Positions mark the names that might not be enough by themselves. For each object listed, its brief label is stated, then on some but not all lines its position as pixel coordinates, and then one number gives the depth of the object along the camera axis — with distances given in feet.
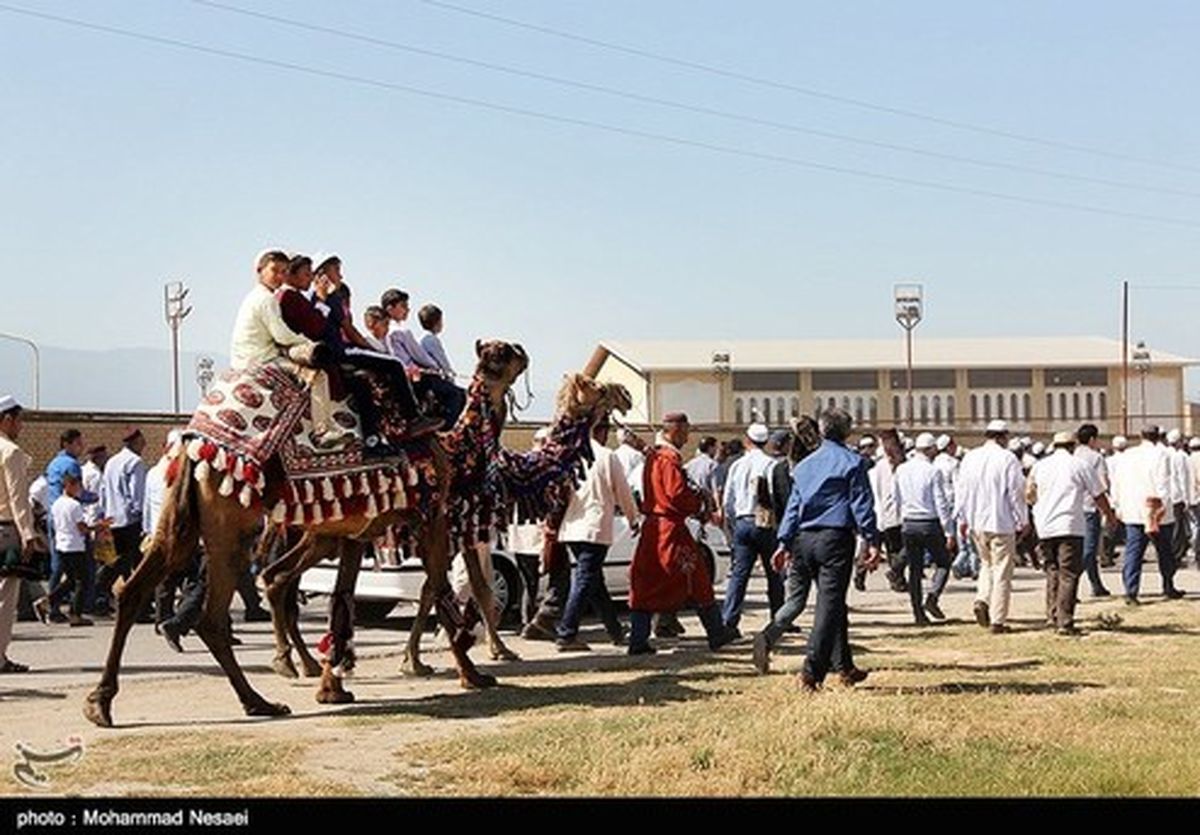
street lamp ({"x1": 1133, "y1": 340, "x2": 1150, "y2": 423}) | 261.03
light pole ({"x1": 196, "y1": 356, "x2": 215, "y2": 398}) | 163.84
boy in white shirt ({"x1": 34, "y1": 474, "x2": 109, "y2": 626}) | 65.77
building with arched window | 266.77
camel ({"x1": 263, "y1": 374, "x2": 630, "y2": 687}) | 43.93
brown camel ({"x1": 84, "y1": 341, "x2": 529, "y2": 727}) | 37.65
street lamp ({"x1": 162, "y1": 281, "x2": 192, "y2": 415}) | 182.50
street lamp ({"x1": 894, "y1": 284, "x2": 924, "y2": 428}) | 227.61
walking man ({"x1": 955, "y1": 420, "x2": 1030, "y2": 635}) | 56.49
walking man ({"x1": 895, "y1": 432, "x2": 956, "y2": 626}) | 61.36
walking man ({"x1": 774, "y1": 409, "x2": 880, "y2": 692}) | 40.42
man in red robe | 48.83
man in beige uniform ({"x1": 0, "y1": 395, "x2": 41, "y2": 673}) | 45.62
